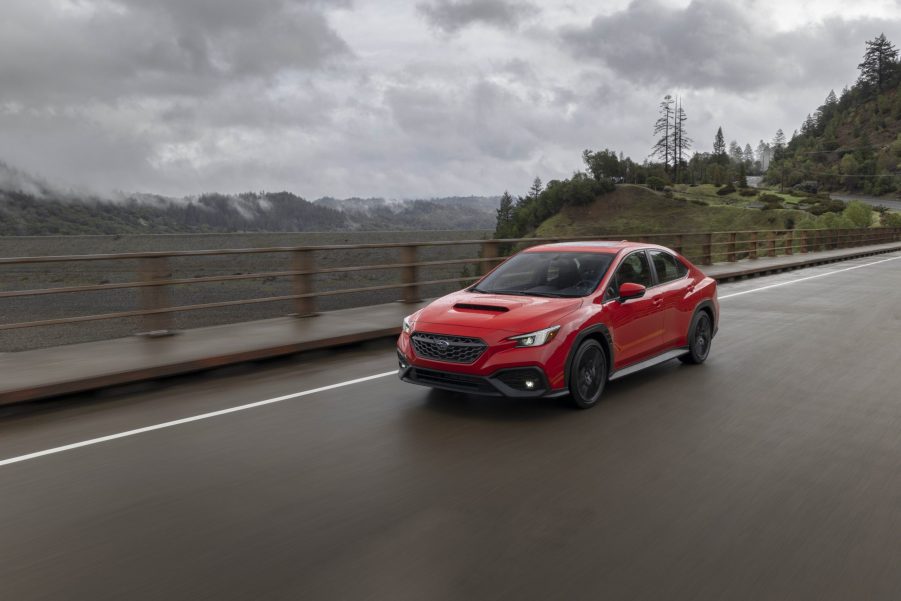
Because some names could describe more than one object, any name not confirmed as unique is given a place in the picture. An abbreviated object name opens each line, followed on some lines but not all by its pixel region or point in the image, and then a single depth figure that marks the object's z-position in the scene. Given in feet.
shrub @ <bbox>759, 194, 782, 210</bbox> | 364.52
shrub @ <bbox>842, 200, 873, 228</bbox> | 266.16
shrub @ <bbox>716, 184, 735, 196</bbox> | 453.82
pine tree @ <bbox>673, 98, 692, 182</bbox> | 551.30
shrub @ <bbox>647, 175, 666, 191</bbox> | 497.05
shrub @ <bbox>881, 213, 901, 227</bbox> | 276.12
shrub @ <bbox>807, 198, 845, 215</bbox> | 334.07
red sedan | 20.63
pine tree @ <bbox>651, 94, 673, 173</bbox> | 550.36
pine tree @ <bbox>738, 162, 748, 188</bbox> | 519.93
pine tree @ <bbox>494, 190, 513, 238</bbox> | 554.87
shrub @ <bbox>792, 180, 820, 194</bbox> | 488.02
